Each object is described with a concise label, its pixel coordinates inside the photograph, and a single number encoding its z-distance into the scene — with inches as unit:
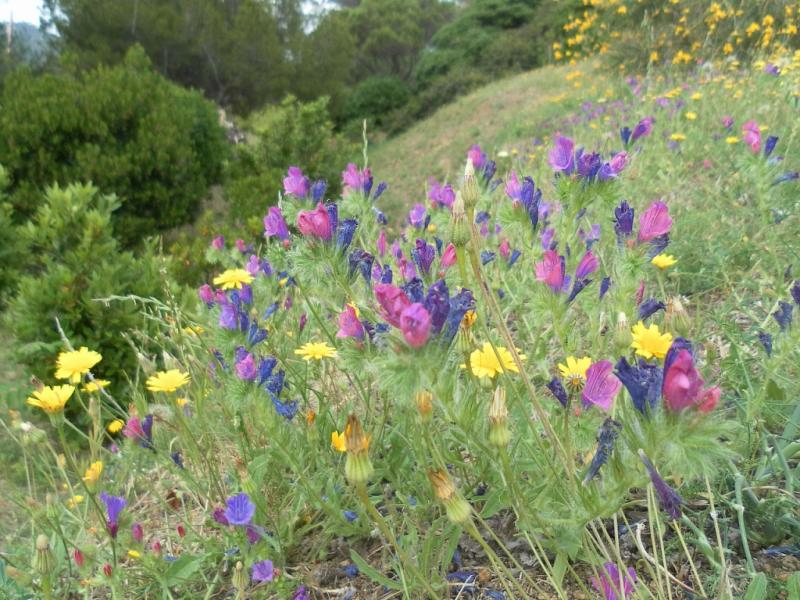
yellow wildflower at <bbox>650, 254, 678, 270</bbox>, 19.9
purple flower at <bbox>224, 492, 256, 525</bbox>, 15.8
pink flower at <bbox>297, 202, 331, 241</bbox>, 16.7
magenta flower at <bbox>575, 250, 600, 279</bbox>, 16.5
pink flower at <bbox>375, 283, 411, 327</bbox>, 12.2
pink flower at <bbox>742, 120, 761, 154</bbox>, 23.8
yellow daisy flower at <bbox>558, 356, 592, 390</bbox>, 15.1
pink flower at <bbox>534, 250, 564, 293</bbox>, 15.9
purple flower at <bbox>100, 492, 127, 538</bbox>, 17.4
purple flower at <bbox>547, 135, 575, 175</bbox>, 17.8
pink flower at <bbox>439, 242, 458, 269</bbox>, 17.6
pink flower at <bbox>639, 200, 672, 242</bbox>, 16.9
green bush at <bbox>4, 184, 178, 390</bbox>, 40.8
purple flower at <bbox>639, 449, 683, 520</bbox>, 11.5
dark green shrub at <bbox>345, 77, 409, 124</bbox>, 679.6
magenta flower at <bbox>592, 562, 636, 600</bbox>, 12.7
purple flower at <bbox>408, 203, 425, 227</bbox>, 26.4
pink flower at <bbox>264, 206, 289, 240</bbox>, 22.0
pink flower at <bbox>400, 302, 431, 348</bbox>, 12.0
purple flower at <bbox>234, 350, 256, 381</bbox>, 17.0
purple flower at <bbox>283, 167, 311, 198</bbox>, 21.4
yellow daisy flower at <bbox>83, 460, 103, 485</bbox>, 18.5
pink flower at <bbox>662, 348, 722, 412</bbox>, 11.2
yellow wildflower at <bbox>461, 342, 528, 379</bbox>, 15.8
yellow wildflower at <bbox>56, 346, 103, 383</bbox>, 20.1
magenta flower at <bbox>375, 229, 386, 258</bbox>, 26.3
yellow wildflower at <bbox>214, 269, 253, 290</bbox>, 22.7
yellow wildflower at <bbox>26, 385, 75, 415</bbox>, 18.4
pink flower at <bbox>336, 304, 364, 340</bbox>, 14.6
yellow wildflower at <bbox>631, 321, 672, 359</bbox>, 15.5
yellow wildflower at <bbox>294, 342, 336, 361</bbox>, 20.0
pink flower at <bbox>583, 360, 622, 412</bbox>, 13.3
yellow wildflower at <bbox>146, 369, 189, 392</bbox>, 18.9
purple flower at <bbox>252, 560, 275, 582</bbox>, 16.3
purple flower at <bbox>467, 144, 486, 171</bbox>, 25.1
